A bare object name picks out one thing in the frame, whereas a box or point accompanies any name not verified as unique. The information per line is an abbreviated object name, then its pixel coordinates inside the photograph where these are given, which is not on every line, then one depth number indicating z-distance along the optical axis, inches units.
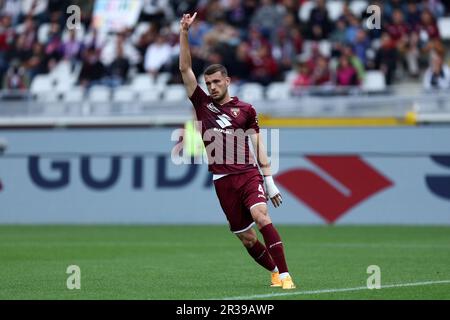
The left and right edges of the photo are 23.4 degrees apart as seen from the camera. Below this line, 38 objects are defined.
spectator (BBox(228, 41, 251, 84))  936.3
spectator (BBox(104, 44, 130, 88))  978.1
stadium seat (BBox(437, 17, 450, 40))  941.2
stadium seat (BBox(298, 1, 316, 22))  983.6
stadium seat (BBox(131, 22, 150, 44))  1008.2
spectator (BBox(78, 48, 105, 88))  984.3
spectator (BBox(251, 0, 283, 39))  963.3
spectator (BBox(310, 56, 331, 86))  901.8
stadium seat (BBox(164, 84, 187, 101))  941.2
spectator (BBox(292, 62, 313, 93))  907.4
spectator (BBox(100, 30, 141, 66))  992.9
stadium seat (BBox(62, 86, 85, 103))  966.4
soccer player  416.5
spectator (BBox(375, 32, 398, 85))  904.9
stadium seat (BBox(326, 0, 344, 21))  975.8
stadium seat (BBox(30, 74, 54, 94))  1001.5
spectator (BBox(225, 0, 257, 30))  984.9
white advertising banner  821.9
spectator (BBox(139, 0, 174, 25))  1026.7
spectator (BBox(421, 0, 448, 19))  936.9
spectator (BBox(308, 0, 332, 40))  944.9
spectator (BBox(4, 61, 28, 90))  1005.8
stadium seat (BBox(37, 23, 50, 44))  1048.8
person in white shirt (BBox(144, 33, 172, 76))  975.6
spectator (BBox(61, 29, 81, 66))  1008.9
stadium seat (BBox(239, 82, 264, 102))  899.4
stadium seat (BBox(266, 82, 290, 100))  901.2
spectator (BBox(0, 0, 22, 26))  1093.8
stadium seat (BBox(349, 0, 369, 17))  958.3
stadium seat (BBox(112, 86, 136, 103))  949.8
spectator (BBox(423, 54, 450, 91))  871.9
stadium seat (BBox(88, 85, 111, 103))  964.0
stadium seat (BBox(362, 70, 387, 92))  907.4
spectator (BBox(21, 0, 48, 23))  1067.9
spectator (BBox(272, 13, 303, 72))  950.4
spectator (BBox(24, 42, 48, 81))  1015.0
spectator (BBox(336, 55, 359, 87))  892.0
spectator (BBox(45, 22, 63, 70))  1011.9
